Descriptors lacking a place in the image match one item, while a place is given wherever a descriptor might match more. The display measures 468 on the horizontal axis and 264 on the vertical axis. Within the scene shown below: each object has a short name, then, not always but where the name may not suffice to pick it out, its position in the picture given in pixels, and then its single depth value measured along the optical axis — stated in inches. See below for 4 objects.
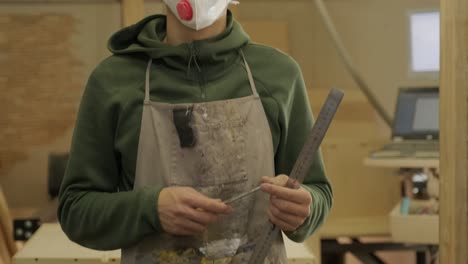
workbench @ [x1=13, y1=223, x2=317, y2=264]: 128.8
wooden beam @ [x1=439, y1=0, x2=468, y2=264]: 98.0
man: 89.7
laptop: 190.1
